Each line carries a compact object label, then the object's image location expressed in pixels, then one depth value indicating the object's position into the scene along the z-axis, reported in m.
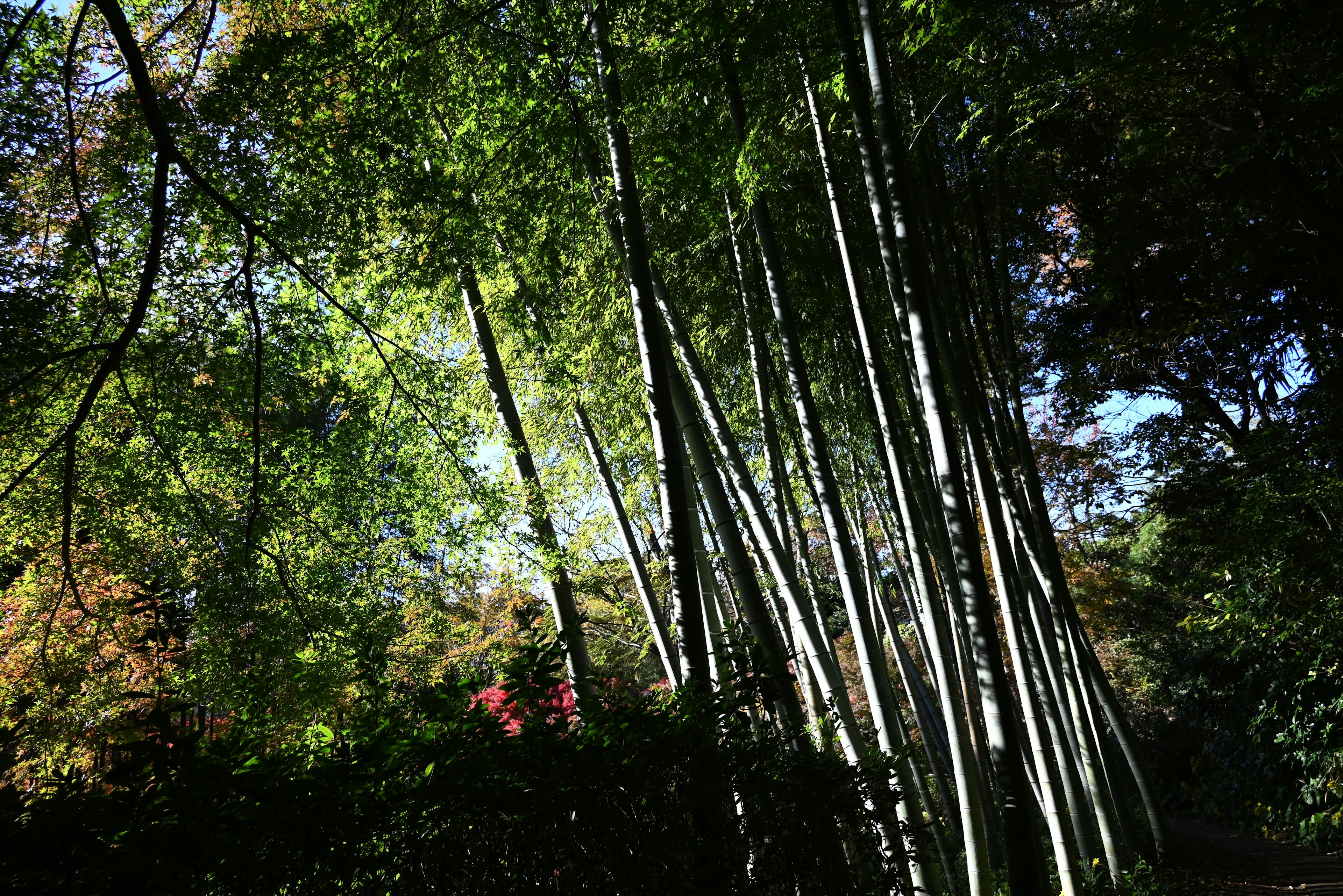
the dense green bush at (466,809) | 0.99
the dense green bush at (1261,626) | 5.09
